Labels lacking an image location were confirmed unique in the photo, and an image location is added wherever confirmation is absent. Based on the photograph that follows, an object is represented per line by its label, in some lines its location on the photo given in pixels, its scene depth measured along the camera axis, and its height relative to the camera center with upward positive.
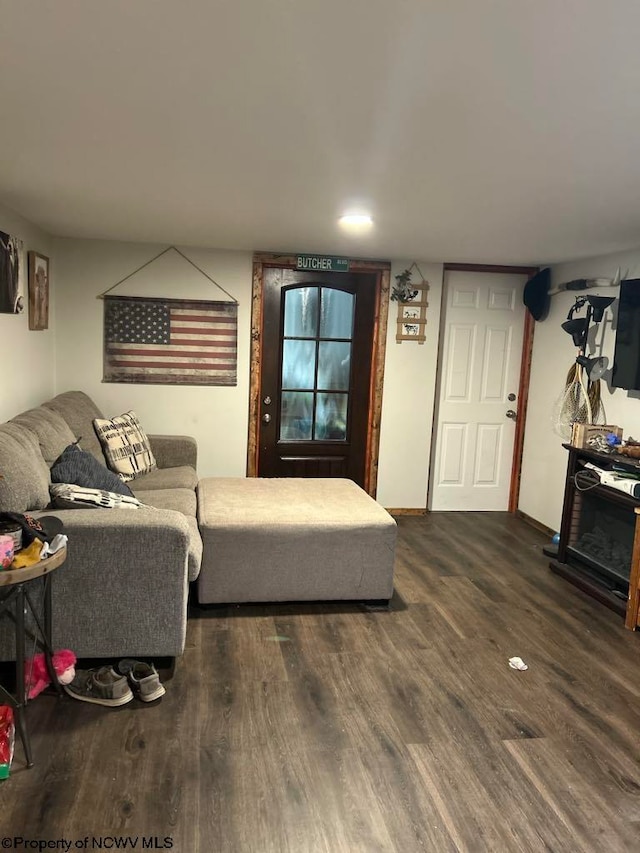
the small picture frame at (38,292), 4.11 +0.29
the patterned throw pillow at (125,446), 4.16 -0.70
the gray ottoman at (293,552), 3.36 -1.07
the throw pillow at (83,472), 3.03 -0.64
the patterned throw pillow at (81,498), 2.79 -0.69
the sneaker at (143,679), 2.52 -1.33
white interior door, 5.39 -0.27
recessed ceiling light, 3.45 +0.72
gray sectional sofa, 2.58 -0.94
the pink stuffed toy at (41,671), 2.47 -1.28
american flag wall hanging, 4.92 +0.01
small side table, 2.09 -0.91
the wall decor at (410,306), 5.20 +0.39
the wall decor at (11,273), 3.53 +0.35
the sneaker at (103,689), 2.49 -1.36
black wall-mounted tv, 3.96 +0.17
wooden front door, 5.13 -0.18
